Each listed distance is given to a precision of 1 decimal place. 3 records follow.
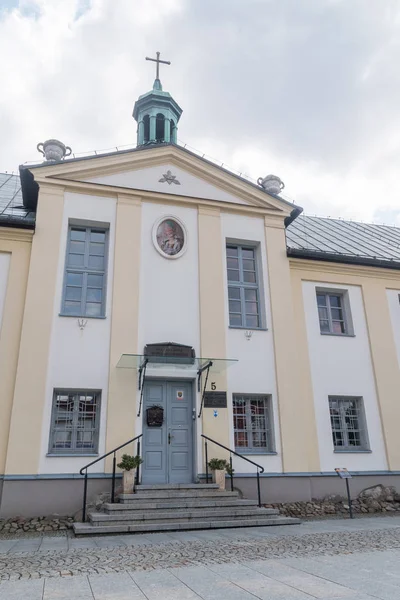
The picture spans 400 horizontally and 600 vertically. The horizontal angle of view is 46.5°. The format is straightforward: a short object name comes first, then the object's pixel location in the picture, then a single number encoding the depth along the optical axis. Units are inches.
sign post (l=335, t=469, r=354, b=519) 410.2
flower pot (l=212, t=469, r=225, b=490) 406.6
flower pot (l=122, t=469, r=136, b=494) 376.8
